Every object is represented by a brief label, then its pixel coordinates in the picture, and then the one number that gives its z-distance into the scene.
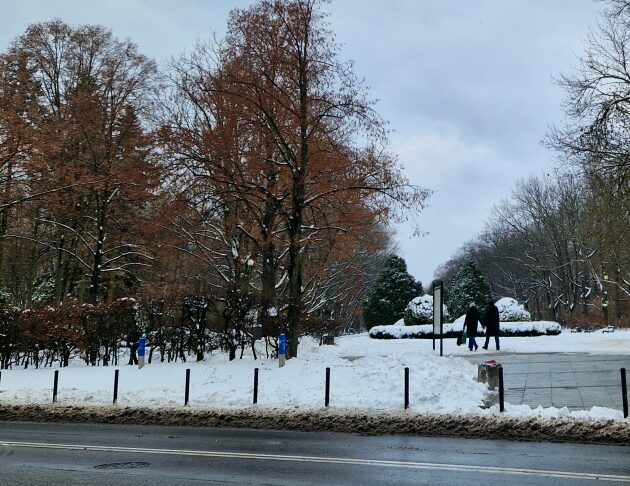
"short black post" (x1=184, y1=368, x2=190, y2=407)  13.62
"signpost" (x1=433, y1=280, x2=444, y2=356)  20.36
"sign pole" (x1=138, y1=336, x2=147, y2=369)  18.34
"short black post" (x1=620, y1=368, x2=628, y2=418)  10.25
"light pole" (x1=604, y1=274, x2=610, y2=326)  47.97
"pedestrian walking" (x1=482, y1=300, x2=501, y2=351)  22.70
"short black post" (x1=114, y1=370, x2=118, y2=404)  14.45
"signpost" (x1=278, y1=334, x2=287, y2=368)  17.14
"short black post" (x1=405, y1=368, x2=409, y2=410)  12.09
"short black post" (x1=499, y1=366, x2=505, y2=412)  11.20
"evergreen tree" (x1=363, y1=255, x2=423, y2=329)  50.69
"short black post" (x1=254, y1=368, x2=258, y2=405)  13.42
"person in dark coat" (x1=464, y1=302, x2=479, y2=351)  22.61
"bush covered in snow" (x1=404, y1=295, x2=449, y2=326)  35.28
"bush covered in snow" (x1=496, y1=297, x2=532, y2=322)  34.03
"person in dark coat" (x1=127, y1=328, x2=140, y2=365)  19.94
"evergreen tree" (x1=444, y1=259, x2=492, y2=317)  48.69
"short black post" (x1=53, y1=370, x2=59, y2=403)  14.86
